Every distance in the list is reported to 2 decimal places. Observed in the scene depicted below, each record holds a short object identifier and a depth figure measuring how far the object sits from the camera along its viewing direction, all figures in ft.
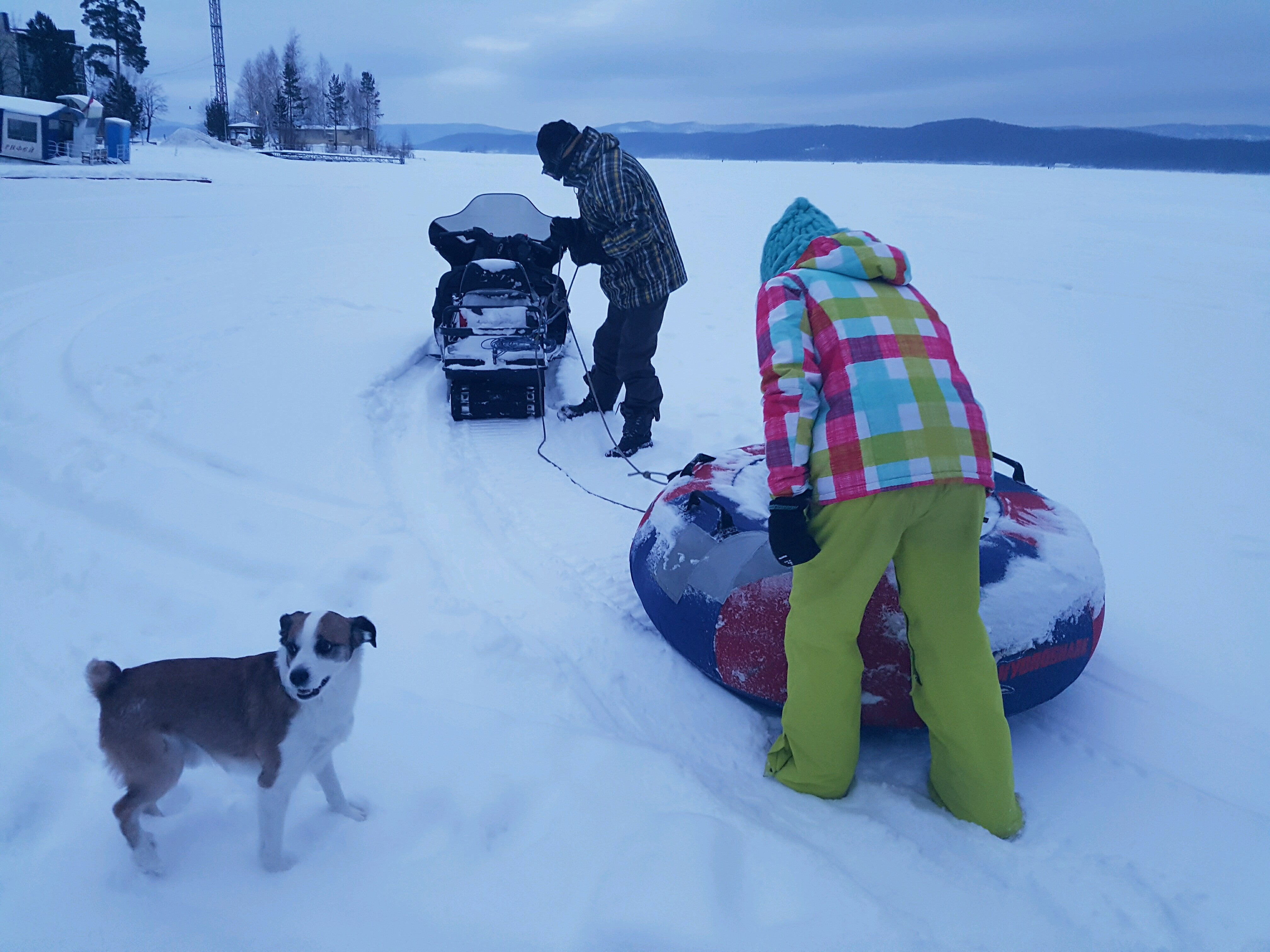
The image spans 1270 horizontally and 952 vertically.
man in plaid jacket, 15.64
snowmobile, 18.10
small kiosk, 75.56
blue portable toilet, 87.71
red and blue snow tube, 8.27
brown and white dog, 6.56
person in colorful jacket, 6.98
